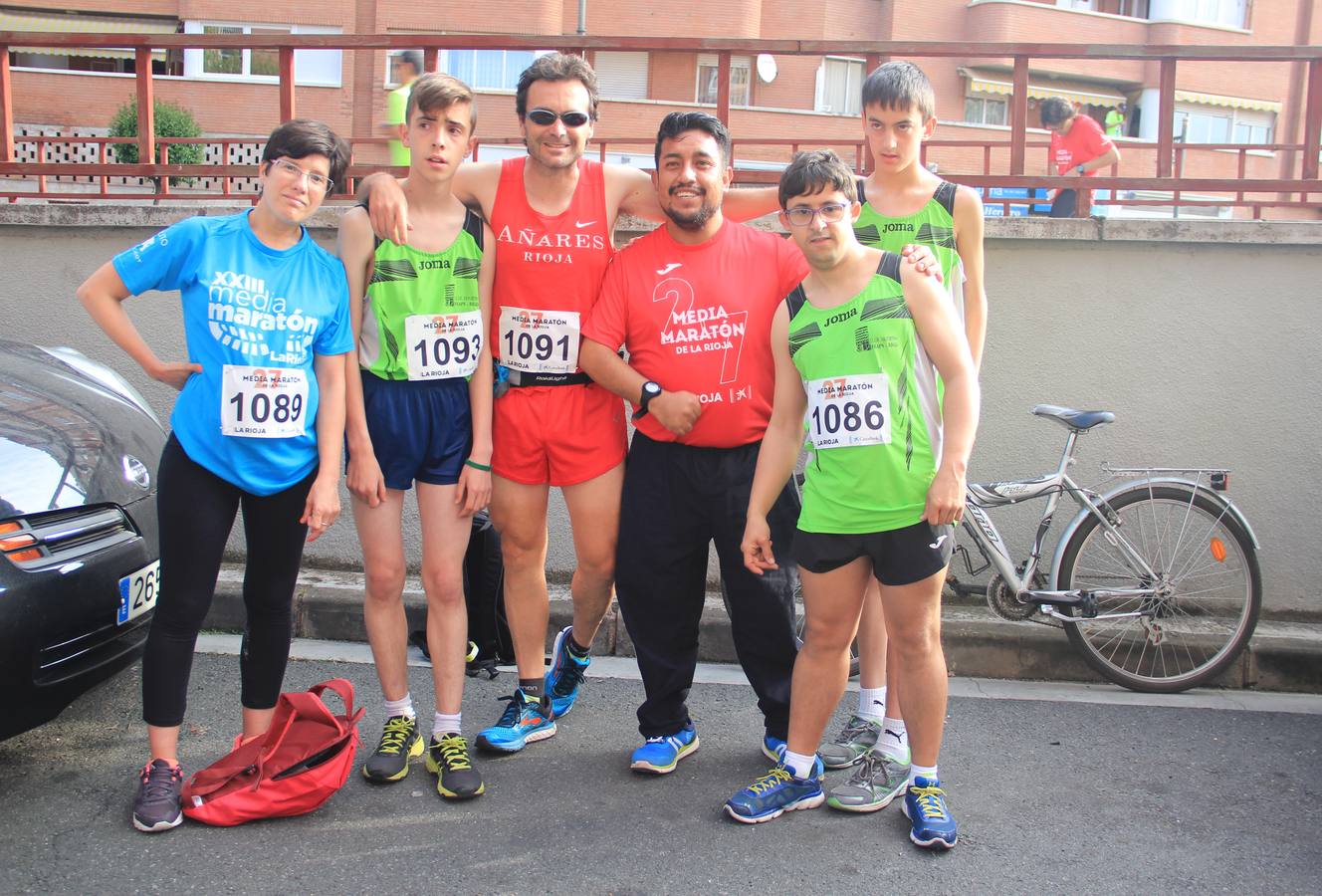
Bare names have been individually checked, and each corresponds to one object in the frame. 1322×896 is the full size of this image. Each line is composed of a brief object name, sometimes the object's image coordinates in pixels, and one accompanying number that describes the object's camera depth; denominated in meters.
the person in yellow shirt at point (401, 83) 6.63
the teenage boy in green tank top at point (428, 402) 3.41
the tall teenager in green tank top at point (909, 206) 3.39
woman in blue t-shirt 3.15
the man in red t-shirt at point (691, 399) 3.45
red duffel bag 3.18
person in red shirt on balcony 8.38
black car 3.04
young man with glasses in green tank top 3.10
